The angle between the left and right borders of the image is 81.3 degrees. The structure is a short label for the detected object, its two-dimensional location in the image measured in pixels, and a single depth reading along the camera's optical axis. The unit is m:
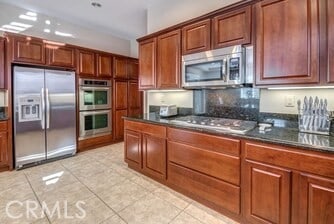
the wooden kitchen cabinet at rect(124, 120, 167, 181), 2.58
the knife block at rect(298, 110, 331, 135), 1.71
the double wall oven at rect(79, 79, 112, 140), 4.14
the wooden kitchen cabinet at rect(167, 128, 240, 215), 1.83
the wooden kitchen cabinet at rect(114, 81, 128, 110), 4.80
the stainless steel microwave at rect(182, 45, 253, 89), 2.09
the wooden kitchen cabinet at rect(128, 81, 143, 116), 5.13
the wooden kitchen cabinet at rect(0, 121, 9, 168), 3.09
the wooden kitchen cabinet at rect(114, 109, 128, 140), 4.86
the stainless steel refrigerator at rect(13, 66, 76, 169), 3.22
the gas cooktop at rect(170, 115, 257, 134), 1.92
